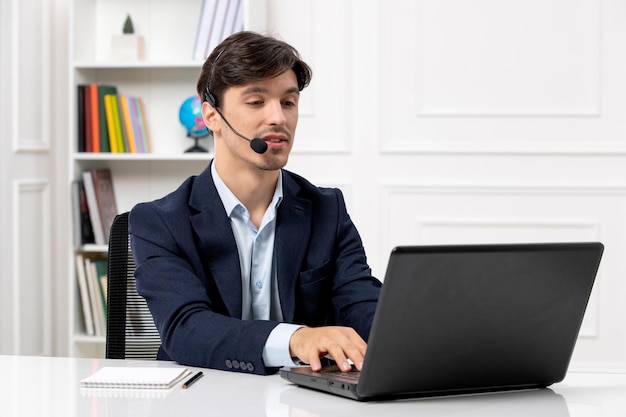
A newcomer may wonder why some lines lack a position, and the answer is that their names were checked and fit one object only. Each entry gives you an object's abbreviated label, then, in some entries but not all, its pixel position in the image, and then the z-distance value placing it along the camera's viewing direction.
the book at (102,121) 3.71
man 1.74
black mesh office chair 1.87
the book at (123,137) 3.73
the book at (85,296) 3.73
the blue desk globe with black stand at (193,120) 3.69
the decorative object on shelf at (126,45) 3.75
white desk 1.22
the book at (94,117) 3.70
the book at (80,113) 3.70
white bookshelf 3.80
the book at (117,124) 3.71
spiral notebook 1.35
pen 1.36
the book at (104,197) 3.77
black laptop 1.18
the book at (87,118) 3.70
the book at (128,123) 3.72
